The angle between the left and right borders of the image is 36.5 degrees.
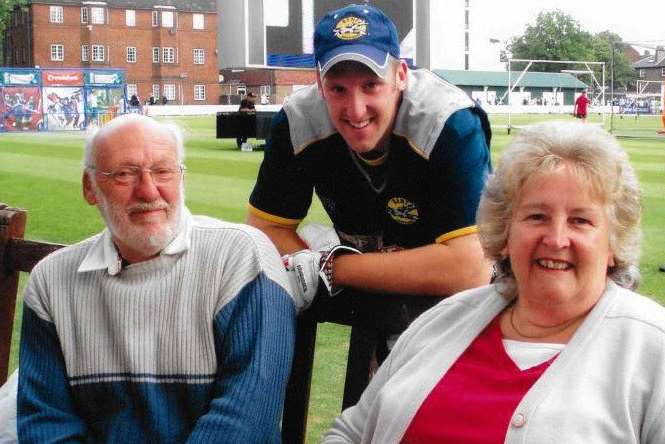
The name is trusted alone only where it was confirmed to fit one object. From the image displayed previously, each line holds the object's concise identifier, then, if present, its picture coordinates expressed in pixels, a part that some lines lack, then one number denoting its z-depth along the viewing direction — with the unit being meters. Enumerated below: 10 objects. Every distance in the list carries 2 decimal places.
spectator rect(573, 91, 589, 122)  31.80
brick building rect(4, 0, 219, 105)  82.88
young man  2.87
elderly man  2.70
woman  2.09
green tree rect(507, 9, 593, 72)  112.12
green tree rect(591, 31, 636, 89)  113.44
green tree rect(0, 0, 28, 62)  64.97
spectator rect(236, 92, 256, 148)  26.42
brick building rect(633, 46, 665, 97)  120.75
